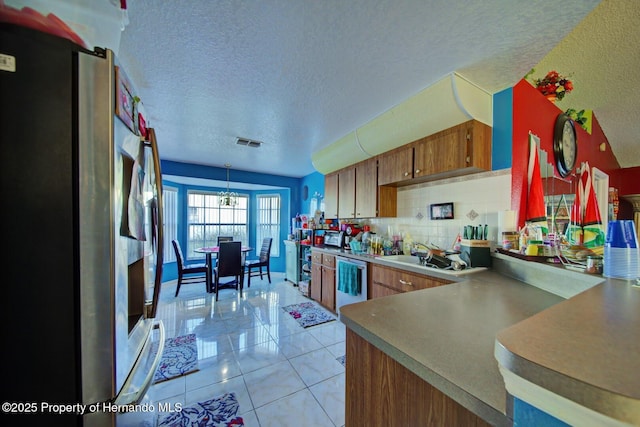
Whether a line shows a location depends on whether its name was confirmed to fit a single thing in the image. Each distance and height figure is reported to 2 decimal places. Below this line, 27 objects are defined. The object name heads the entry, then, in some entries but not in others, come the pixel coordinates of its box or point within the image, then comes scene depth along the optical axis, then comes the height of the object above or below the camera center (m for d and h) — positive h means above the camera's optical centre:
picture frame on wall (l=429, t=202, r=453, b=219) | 2.38 +0.02
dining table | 4.21 -1.03
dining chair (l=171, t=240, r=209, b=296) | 4.13 -1.11
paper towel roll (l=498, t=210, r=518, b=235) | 1.83 -0.07
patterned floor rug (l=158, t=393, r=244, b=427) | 1.50 -1.41
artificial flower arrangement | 2.00 +1.15
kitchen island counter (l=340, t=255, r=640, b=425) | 0.30 -0.38
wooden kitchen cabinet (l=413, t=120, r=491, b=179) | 1.95 +0.56
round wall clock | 2.22 +0.69
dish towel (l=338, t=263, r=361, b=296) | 2.72 -0.84
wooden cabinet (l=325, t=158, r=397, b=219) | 2.97 +0.25
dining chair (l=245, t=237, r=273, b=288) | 4.85 -1.04
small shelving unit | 4.26 -1.00
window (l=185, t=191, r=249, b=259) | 5.61 -0.24
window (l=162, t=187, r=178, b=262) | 5.01 -0.18
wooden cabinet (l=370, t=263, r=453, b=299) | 1.93 -0.66
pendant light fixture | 4.78 +0.25
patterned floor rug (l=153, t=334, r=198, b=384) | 1.98 -1.43
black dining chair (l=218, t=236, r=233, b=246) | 5.24 -0.64
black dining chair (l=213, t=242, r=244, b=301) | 3.94 -0.93
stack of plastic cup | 0.96 -0.18
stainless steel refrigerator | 0.64 -0.07
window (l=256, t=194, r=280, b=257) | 6.18 -0.21
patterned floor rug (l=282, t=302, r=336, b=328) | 3.02 -1.47
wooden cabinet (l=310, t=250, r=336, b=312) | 3.28 -1.04
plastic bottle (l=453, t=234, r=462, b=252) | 2.12 -0.32
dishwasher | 2.65 -0.83
